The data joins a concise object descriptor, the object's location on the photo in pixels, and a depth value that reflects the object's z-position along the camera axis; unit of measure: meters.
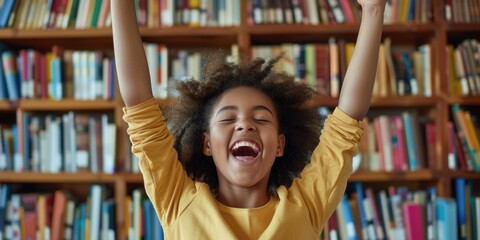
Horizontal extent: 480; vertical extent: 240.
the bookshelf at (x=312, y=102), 2.09
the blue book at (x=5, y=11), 2.16
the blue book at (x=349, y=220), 2.07
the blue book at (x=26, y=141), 2.13
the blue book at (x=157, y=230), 2.08
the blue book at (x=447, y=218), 2.04
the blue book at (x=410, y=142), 2.12
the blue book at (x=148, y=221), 2.08
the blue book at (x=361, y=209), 2.09
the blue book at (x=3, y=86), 2.13
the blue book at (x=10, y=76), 2.13
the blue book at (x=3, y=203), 2.12
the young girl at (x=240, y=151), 0.95
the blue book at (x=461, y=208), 2.08
